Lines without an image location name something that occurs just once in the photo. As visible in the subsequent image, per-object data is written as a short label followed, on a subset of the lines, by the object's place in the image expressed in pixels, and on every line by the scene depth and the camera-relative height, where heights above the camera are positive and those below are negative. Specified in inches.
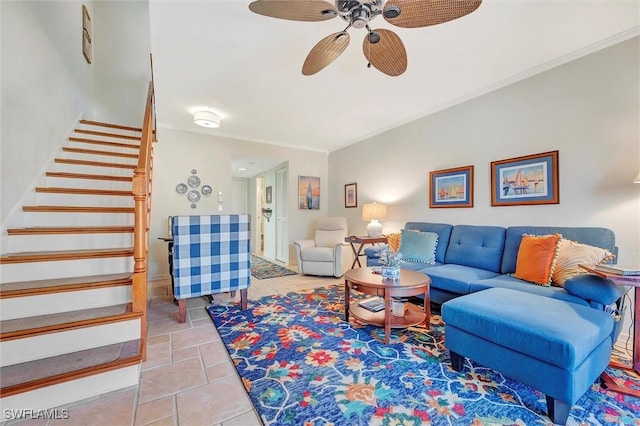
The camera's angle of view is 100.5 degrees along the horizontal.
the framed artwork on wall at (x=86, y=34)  145.5 +101.9
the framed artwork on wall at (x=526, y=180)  101.3 +12.9
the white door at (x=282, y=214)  217.9 -0.7
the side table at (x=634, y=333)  59.6 -30.0
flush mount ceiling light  142.0 +51.6
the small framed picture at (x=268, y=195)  255.8 +17.9
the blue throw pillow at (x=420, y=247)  124.0 -16.5
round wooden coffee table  82.2 -25.4
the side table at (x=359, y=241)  155.3 -16.7
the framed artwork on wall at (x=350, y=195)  198.7 +13.6
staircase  57.1 -21.8
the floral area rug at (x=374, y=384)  53.4 -40.8
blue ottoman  50.2 -27.1
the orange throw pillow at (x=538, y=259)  85.4 -15.7
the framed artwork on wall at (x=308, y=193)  218.1 +17.0
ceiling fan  53.9 +43.0
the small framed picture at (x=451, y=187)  128.0 +12.5
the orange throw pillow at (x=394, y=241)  139.7 -15.2
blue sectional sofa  70.1 -19.8
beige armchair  165.8 -25.6
